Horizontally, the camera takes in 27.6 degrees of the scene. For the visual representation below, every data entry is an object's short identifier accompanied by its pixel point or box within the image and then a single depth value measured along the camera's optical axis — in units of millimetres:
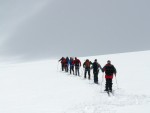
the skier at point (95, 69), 22223
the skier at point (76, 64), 27219
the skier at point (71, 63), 28188
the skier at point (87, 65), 24317
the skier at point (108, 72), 18219
